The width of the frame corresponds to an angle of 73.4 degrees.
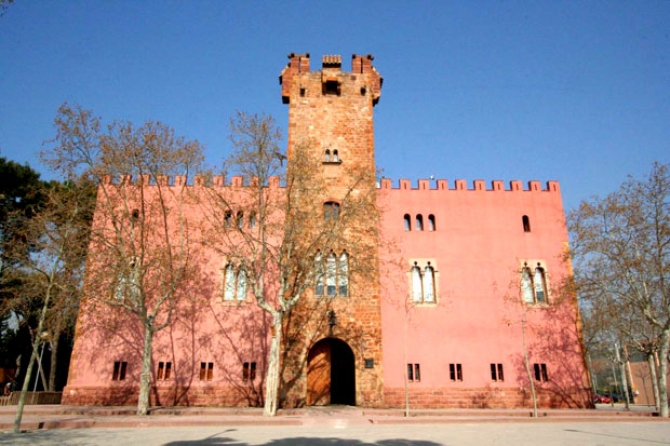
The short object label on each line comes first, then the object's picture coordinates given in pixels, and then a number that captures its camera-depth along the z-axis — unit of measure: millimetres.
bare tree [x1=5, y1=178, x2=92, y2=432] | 12555
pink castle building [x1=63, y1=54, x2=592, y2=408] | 18578
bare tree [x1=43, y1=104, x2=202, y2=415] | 16328
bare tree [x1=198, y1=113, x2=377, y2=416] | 16281
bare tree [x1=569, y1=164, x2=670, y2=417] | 17656
